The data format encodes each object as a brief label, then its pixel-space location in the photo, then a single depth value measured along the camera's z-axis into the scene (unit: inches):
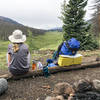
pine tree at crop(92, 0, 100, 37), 780.0
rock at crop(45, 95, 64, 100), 101.0
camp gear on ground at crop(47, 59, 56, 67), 203.5
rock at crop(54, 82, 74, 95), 114.1
